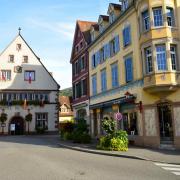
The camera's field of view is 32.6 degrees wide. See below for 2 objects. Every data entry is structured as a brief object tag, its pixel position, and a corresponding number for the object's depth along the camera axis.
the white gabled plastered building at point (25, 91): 46.91
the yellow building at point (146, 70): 21.55
